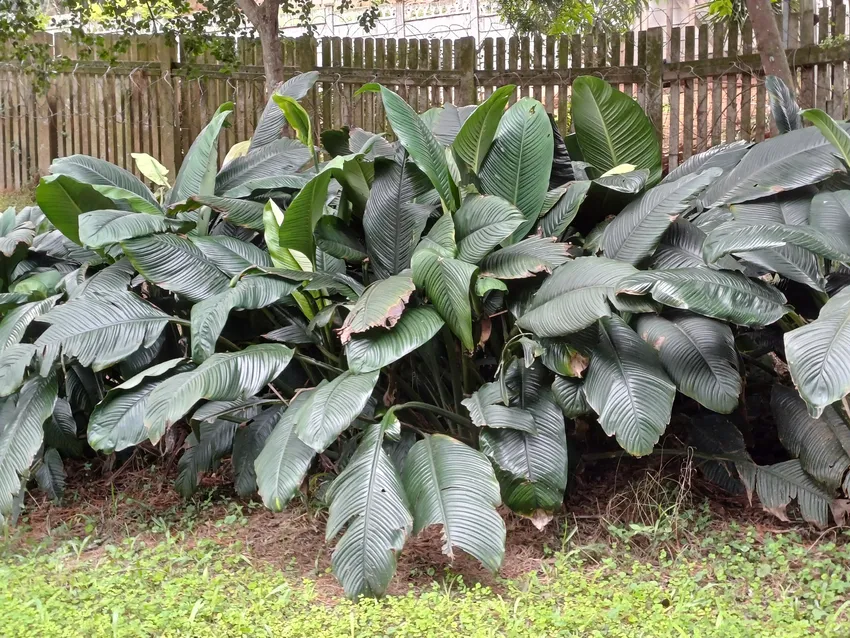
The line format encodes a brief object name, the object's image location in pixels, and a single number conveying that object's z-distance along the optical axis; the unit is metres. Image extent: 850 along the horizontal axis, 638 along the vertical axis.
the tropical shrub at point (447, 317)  2.71
